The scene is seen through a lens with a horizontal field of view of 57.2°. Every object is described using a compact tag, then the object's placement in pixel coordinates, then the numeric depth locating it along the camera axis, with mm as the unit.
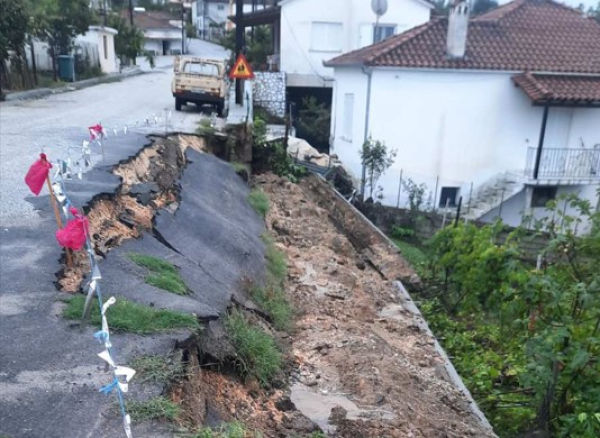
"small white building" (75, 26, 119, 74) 30722
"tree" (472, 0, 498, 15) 68938
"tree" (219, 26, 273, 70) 30922
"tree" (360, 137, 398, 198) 16641
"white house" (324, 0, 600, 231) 16641
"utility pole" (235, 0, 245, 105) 18781
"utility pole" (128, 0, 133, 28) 42881
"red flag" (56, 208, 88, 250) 4613
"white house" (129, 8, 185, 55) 58844
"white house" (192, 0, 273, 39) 71188
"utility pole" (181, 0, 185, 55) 51688
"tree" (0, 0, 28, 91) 17375
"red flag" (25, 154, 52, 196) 4965
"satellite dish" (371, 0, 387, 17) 21344
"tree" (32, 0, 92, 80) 25220
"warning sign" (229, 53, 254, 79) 14945
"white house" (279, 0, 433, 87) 24422
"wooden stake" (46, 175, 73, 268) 5141
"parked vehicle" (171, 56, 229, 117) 17984
